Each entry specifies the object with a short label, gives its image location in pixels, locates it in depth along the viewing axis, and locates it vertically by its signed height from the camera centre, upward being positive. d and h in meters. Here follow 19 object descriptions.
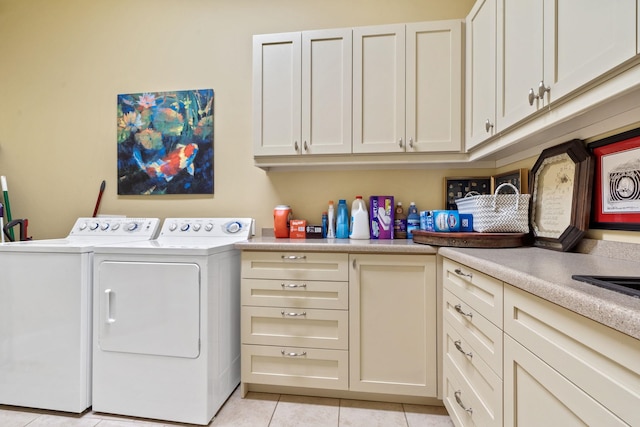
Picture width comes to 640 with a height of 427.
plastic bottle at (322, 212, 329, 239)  2.21 -0.08
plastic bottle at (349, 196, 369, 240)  2.04 -0.07
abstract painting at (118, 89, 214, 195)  2.40 +0.56
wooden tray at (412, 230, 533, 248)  1.46 -0.12
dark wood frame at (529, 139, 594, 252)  1.24 +0.08
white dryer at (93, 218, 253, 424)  1.56 -0.62
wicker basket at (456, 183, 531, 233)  1.52 +0.00
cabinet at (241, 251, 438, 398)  1.65 -0.61
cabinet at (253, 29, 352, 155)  1.95 +0.79
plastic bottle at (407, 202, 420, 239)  2.08 -0.04
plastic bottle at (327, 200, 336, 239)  2.16 -0.08
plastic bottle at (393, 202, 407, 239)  2.12 -0.10
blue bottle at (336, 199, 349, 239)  2.14 -0.07
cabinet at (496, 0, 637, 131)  0.83 +0.56
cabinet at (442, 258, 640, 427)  0.55 -0.37
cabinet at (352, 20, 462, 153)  1.87 +0.79
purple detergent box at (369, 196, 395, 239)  2.10 -0.02
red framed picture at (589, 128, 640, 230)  1.08 +0.12
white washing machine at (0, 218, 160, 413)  1.61 -0.61
